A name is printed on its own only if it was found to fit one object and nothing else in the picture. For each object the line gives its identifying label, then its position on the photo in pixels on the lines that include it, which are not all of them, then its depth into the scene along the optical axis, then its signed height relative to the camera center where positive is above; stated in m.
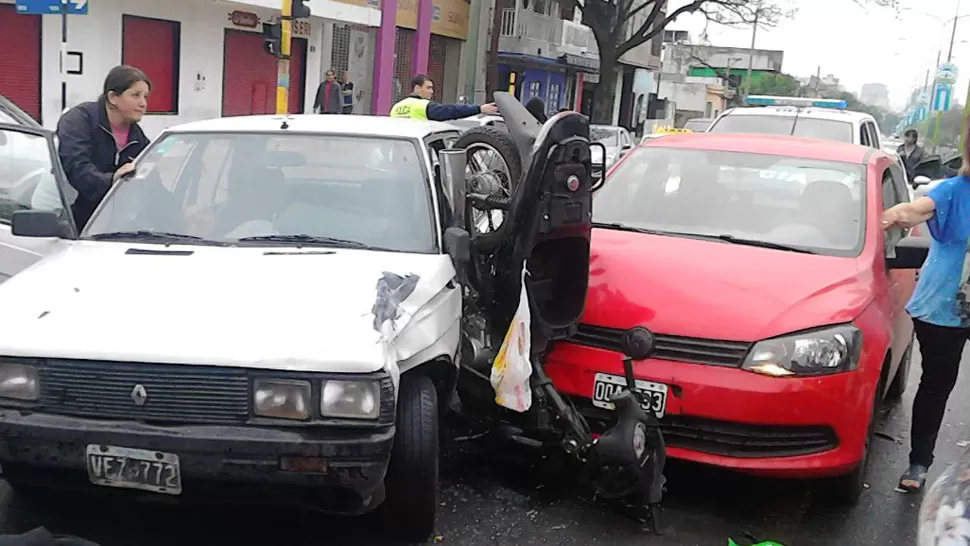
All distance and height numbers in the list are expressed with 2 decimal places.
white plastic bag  4.07 -1.14
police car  13.20 -0.19
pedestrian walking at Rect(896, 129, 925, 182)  18.17 -0.59
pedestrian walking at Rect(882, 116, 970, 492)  4.49 -0.75
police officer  7.07 -0.22
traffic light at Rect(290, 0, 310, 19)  14.73 +0.83
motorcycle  4.03 -0.93
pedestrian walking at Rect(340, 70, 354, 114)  22.59 -0.51
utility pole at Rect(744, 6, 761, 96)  54.34 +1.39
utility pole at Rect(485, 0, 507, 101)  24.38 +0.70
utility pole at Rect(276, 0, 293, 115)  14.82 +0.09
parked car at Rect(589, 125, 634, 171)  22.02 -1.01
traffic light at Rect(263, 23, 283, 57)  15.05 +0.38
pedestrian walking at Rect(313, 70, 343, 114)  20.81 -0.60
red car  4.17 -0.93
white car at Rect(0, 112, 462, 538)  3.23 -0.93
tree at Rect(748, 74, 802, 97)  77.01 +1.63
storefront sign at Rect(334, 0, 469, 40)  27.44 +1.80
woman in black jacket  5.46 -0.48
